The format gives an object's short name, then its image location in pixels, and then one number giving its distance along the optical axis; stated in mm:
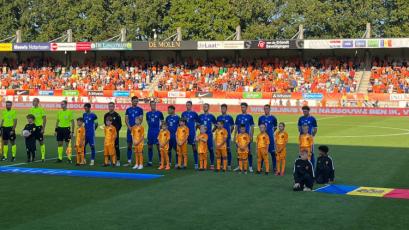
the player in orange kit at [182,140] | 17203
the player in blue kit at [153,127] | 18031
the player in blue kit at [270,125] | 16812
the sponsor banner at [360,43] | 51156
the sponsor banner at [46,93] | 55281
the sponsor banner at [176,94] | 51625
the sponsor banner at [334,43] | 52156
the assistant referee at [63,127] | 18719
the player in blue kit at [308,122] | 16344
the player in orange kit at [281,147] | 16172
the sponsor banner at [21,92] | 55688
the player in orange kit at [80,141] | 18078
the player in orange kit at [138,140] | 17408
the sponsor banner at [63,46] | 59688
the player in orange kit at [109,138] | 17656
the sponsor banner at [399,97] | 44875
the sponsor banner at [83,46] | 59344
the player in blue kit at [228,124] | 17544
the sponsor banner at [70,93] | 54844
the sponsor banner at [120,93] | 53156
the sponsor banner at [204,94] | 50531
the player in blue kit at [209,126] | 17391
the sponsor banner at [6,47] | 61531
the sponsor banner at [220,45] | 55094
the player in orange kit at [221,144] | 16812
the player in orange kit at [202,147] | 16953
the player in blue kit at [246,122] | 17297
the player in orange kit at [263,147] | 16266
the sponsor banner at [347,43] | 51594
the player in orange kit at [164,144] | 17297
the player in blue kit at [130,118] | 18250
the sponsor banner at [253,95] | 49656
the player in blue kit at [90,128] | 18281
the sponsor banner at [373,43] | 50812
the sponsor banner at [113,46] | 58406
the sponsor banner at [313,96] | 47438
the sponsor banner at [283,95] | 48500
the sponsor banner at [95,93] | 53719
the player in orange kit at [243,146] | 16453
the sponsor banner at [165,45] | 56812
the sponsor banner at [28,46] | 61328
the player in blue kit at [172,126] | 17766
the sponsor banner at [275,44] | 52844
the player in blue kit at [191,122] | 17938
